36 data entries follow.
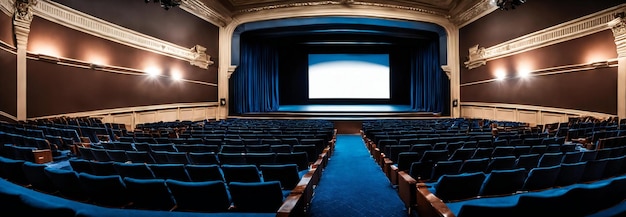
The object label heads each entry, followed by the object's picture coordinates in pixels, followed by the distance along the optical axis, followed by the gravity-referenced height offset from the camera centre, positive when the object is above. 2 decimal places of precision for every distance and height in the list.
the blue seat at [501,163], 2.98 -0.51
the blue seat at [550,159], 2.97 -0.48
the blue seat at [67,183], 2.19 -0.51
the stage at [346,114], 12.72 -0.16
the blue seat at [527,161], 3.05 -0.50
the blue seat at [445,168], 2.92 -0.55
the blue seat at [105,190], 2.11 -0.54
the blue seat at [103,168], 2.70 -0.49
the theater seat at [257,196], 2.07 -0.58
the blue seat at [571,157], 3.00 -0.46
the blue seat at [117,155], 3.47 -0.49
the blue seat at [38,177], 2.34 -0.50
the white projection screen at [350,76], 17.48 +1.93
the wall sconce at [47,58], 7.29 +1.27
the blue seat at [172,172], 2.62 -0.51
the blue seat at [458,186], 2.31 -0.58
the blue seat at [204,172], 2.58 -0.51
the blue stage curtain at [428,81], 14.27 +1.42
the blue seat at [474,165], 2.93 -0.53
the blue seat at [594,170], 2.61 -0.51
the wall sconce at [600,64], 7.92 +1.17
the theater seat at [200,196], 2.04 -0.57
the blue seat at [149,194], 2.09 -0.57
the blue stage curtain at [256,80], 14.34 +1.54
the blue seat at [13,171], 2.52 -0.49
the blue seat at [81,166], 2.78 -0.49
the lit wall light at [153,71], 10.46 +1.36
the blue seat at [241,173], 2.63 -0.53
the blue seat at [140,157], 3.47 -0.51
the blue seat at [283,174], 2.80 -0.57
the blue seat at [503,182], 2.40 -0.57
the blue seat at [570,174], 2.50 -0.52
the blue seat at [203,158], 3.43 -0.52
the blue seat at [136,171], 2.60 -0.50
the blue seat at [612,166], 2.71 -0.50
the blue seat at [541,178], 2.45 -0.55
